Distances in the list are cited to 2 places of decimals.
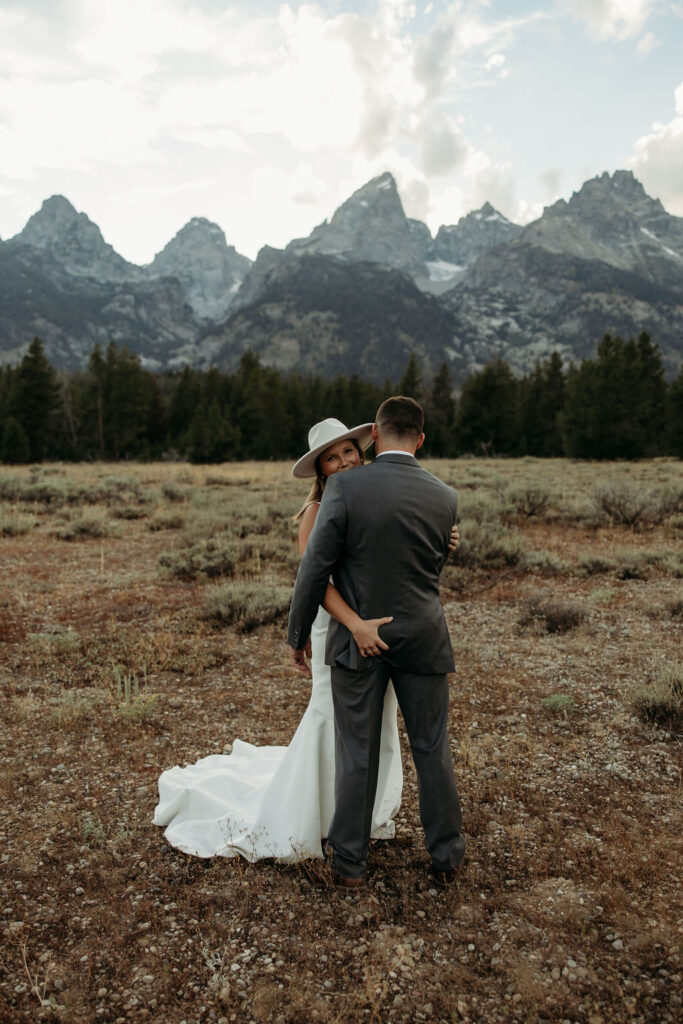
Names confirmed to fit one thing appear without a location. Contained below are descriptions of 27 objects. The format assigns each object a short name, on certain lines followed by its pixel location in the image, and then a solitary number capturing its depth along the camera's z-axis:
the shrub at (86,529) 13.66
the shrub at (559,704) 5.73
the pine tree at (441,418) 51.75
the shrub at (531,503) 15.65
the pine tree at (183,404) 52.62
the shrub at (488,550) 10.94
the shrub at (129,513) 16.66
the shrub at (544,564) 10.58
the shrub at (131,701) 5.58
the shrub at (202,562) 10.63
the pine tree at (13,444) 37.31
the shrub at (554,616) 7.89
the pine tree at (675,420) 40.84
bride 3.55
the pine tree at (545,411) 51.50
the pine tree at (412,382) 55.10
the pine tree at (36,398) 42.06
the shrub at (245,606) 8.18
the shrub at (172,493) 19.80
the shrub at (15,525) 13.64
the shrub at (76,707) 5.48
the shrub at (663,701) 5.36
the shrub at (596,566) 10.50
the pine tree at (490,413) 50.59
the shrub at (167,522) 14.94
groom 3.07
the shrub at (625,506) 14.03
